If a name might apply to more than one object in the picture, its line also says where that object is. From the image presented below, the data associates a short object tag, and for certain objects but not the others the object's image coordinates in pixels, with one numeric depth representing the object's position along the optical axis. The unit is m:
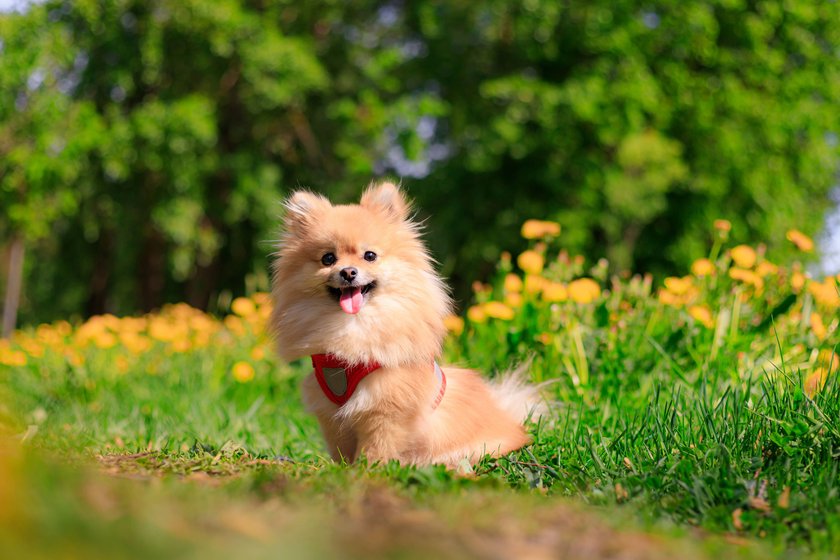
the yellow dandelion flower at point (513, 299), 5.28
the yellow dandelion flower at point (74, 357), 6.73
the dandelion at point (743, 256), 5.00
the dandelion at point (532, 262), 5.27
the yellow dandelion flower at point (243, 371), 5.88
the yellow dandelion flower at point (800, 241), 5.11
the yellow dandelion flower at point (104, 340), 6.76
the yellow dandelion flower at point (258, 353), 6.45
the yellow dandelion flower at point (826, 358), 4.41
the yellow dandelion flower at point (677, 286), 5.16
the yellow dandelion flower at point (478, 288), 5.97
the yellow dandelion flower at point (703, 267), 5.20
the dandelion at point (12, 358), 6.86
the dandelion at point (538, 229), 5.31
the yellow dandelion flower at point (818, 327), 4.68
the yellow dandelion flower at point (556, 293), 4.82
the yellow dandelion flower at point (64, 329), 8.50
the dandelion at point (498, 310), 4.95
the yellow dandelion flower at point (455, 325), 5.29
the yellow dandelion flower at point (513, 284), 5.40
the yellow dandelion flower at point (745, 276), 5.01
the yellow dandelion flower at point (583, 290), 4.82
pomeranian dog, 3.24
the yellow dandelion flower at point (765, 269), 5.27
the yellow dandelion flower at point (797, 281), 5.16
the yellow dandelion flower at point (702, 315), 4.71
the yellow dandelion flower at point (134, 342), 6.78
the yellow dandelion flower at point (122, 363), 6.82
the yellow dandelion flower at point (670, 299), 5.33
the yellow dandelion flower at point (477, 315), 5.45
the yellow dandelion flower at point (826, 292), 4.96
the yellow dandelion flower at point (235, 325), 7.27
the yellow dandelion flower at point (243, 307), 6.52
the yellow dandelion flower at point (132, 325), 7.48
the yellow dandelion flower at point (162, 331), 6.86
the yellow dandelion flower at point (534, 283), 5.33
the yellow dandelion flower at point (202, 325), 7.20
